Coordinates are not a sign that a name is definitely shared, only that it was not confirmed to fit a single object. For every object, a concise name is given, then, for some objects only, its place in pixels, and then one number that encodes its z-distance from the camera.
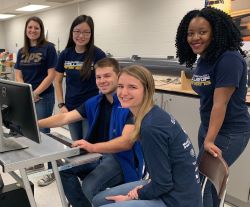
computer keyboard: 1.46
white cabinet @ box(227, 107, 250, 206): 2.21
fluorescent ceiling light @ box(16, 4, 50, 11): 6.41
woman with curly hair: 1.48
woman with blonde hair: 1.15
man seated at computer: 1.63
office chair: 1.25
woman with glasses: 2.25
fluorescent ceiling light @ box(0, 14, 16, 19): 8.06
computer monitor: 1.33
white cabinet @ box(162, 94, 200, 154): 2.57
